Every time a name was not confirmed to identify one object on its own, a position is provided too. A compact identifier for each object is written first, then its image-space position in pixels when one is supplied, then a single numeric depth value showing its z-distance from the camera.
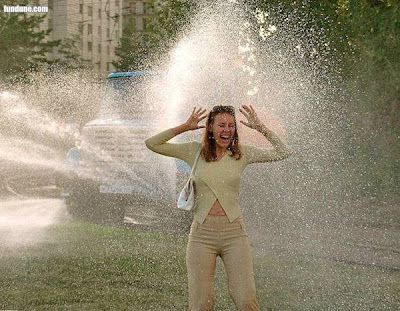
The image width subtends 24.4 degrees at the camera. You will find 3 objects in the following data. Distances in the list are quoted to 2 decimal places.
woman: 5.27
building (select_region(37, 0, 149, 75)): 91.06
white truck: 12.93
